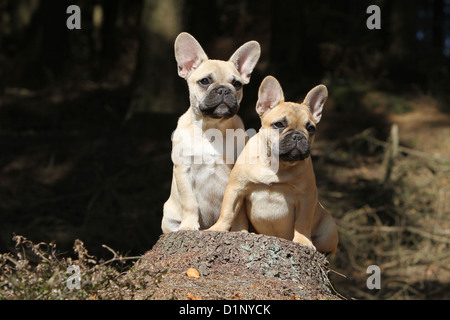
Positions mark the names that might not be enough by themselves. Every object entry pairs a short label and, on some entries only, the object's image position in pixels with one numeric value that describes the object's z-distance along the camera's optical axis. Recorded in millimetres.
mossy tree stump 5352
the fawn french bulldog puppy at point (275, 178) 6164
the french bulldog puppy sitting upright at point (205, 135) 6598
